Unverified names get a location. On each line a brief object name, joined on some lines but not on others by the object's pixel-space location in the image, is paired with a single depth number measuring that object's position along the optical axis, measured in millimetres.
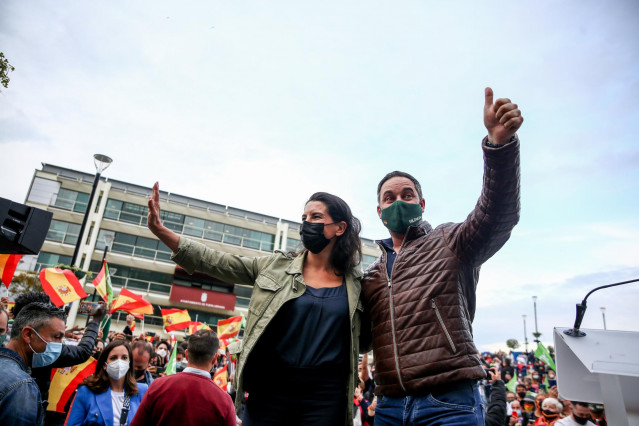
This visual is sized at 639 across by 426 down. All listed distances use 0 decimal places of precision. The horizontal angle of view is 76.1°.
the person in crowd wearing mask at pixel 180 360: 10448
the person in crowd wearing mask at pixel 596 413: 5984
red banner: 34156
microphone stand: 1889
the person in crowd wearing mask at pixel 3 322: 3707
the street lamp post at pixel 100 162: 12827
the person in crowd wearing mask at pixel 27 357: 2486
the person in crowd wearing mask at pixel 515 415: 9492
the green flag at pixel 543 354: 13202
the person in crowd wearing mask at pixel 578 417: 5711
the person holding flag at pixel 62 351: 3982
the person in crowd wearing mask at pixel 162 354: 10624
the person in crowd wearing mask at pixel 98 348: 7633
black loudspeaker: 3177
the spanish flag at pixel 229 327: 15648
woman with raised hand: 2443
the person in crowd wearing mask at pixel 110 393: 3883
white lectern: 1699
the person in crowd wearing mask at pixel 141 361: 5297
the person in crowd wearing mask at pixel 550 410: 6957
